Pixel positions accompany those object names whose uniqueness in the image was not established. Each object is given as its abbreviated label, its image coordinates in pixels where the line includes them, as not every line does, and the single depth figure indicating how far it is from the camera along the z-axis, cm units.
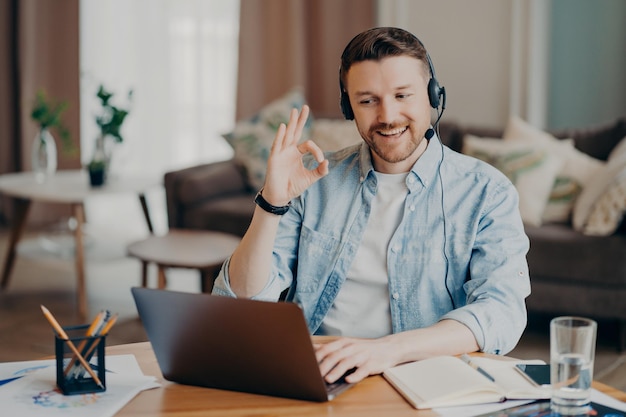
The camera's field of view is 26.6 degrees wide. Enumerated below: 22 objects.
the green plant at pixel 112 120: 529
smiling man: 239
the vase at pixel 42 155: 550
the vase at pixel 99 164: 530
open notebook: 205
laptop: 201
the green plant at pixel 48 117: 546
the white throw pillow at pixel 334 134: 554
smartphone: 210
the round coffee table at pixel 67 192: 505
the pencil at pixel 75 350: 212
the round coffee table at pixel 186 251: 450
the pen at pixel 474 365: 212
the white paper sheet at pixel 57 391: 205
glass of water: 198
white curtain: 731
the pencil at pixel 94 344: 214
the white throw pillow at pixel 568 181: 480
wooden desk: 203
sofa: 440
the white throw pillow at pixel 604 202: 440
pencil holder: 213
